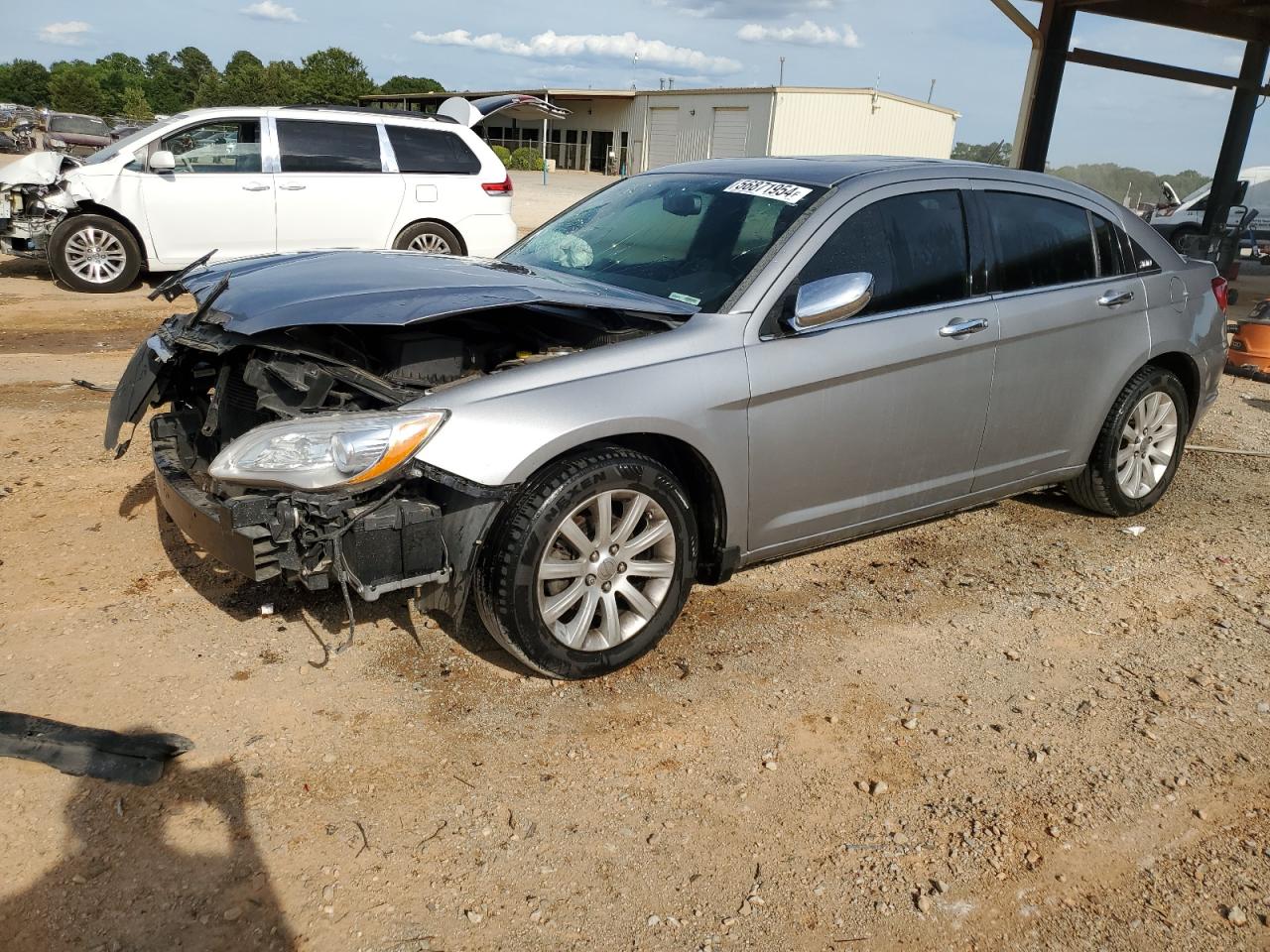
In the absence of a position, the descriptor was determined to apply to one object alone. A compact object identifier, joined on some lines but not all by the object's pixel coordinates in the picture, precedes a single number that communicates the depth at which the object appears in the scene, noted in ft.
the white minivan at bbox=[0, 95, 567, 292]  33.71
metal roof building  125.29
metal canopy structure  38.29
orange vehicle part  29.73
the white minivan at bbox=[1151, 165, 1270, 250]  51.60
